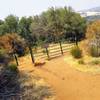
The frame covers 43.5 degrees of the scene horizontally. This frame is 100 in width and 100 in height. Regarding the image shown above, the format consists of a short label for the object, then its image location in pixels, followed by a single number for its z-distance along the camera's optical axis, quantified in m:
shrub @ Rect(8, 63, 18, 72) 7.45
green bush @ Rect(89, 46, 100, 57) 8.08
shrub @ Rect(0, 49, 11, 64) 7.43
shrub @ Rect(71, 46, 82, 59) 8.14
